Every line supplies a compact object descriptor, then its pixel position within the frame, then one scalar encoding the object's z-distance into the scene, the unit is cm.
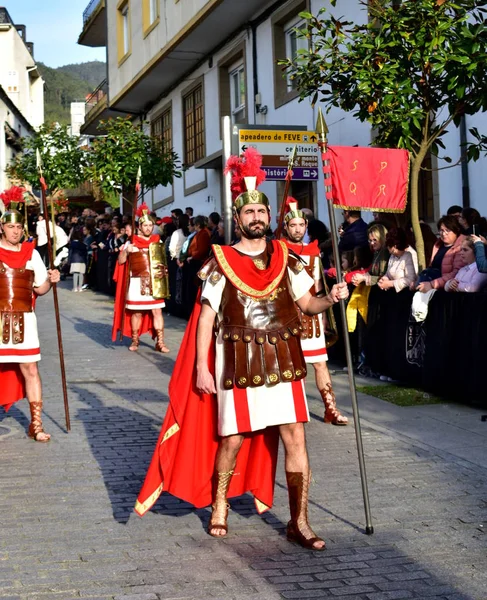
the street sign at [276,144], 1355
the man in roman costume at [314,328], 893
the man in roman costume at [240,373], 546
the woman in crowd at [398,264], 1066
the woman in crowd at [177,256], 1895
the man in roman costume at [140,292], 1492
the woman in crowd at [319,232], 1401
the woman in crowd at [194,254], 1742
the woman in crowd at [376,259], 1110
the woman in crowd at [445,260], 991
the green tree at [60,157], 2738
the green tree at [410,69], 1002
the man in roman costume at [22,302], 846
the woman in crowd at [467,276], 940
